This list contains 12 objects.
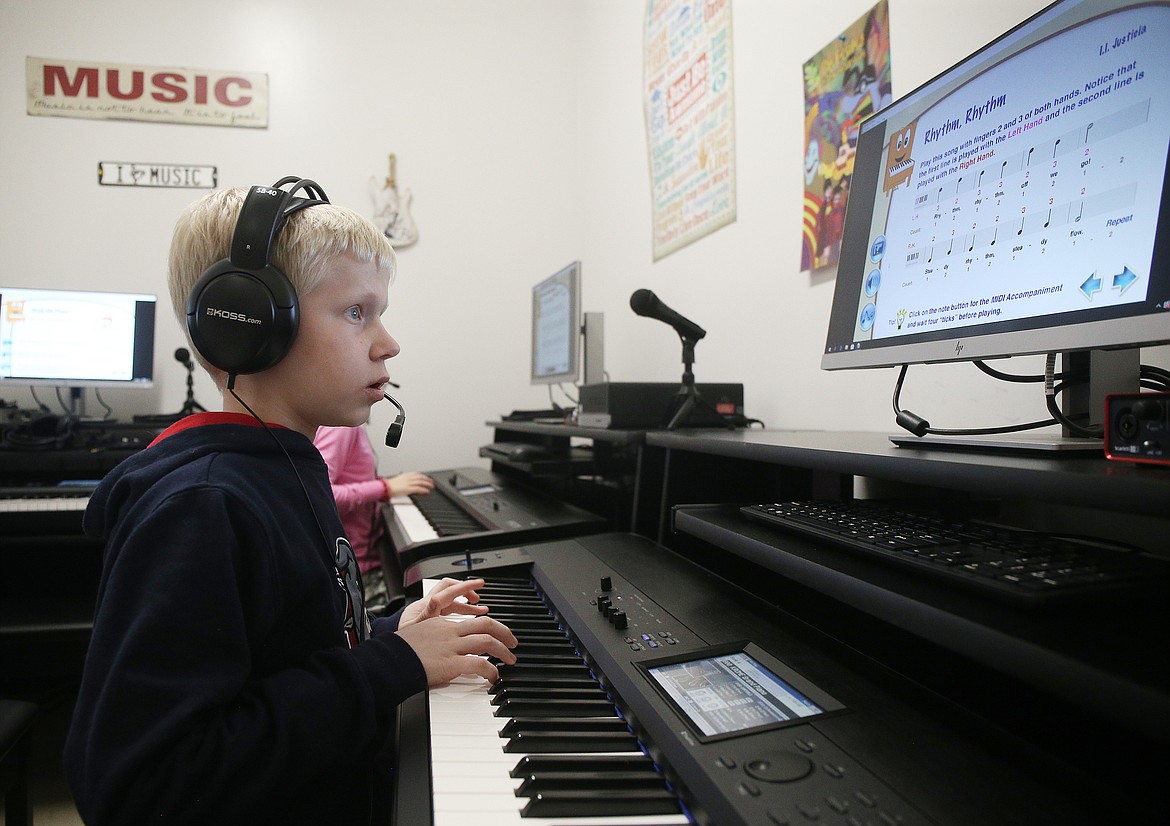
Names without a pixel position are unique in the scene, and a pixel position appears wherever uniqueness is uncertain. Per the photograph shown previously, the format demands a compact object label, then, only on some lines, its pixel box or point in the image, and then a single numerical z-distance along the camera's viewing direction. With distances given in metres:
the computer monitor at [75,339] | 2.43
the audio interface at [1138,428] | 0.46
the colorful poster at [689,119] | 1.79
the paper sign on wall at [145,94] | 2.63
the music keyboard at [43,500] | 1.98
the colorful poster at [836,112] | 1.24
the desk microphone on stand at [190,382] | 2.55
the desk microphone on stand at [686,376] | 1.34
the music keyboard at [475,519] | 1.33
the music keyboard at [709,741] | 0.46
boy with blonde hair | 0.58
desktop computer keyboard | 0.45
